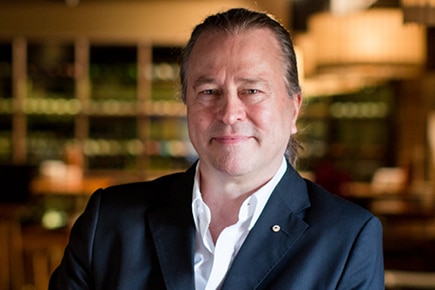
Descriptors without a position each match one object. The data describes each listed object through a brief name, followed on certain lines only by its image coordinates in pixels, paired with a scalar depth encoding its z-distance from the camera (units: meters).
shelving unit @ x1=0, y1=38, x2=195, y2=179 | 9.48
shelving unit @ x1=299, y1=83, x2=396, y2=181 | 10.94
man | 1.72
